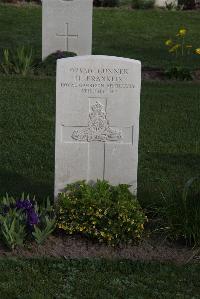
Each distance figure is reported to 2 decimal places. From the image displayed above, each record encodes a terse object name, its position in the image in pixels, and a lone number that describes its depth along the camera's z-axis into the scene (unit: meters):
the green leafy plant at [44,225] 5.80
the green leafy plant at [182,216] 5.98
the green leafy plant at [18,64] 12.24
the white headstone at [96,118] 6.16
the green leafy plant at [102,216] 5.92
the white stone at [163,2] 21.45
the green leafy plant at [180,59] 12.59
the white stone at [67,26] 12.82
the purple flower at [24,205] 5.93
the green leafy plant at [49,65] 12.65
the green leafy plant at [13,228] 5.73
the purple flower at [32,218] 5.79
